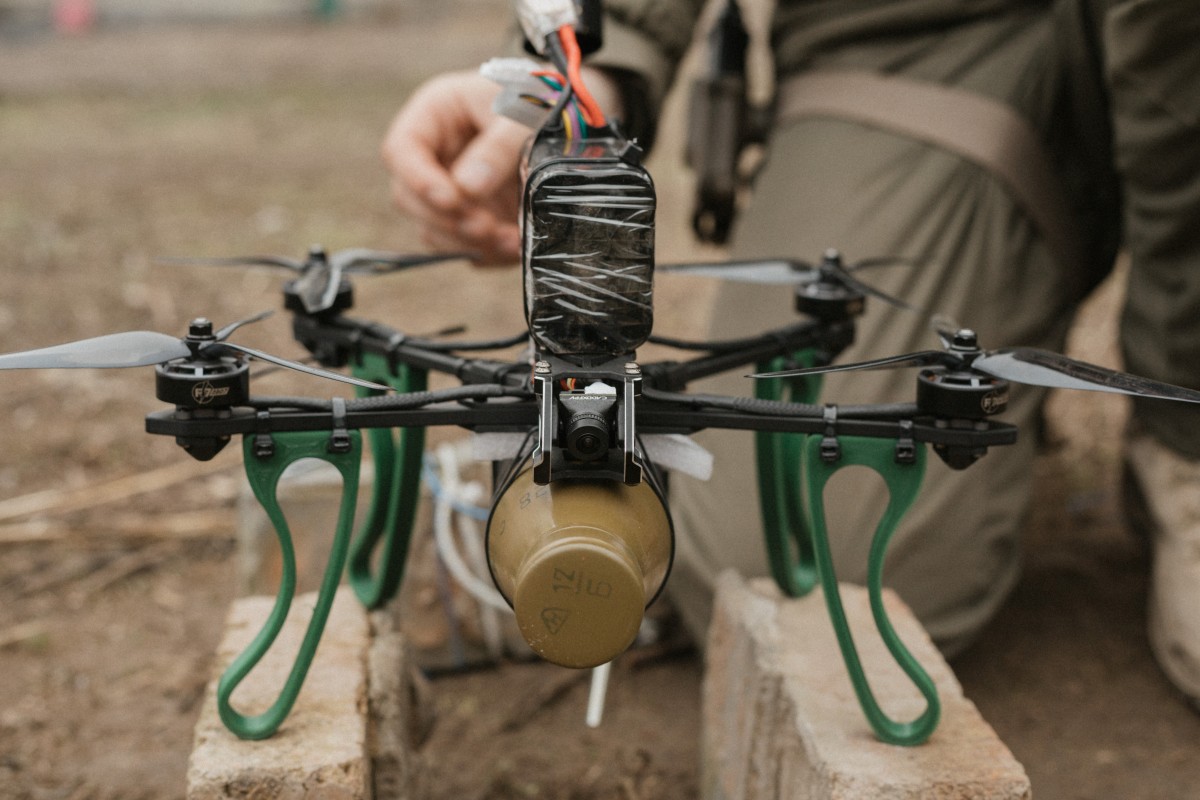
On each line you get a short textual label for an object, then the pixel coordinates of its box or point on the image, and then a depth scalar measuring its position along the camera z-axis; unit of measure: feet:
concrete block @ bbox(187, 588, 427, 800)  3.12
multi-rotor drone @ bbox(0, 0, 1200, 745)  2.61
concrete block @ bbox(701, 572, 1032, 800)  3.15
